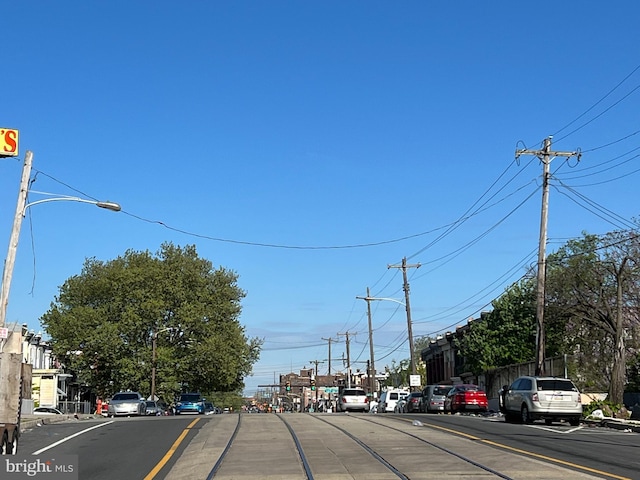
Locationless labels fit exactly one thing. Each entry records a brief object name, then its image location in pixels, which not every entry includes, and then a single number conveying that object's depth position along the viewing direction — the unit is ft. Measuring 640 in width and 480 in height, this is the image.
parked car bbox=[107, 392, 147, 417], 150.82
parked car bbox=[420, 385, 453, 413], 149.89
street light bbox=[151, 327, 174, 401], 222.48
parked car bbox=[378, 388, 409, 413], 198.90
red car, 139.64
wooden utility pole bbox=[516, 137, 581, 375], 119.24
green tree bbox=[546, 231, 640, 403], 159.74
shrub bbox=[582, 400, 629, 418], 107.86
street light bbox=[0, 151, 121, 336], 84.74
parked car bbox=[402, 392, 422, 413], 159.75
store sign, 85.56
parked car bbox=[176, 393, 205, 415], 172.24
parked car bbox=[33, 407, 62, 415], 166.42
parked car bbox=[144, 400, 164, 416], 169.50
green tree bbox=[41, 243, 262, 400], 232.12
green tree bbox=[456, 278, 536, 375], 208.23
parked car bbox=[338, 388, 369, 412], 177.58
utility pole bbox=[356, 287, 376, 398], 234.79
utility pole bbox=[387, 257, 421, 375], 196.32
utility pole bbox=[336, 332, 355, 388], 318.24
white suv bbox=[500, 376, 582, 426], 95.66
